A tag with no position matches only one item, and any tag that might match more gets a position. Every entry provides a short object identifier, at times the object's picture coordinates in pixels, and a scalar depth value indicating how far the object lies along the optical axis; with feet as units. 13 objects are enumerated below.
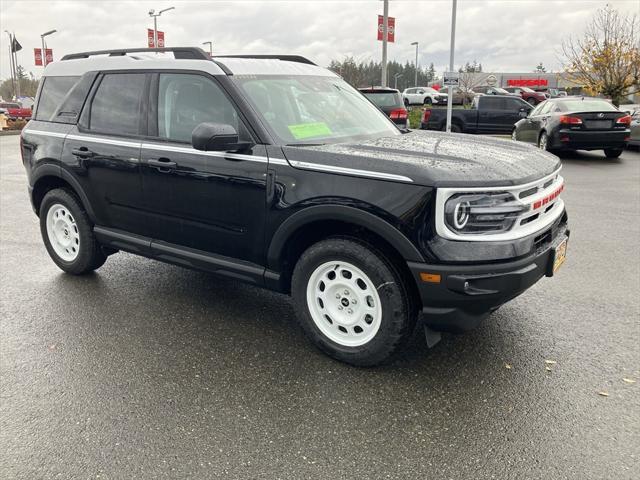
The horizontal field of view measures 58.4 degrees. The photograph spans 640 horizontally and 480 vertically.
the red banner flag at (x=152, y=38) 114.42
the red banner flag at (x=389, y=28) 77.41
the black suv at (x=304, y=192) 9.96
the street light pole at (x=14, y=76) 179.32
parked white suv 146.10
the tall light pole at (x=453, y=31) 74.13
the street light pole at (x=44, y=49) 128.42
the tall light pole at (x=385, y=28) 74.90
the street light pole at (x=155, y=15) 124.64
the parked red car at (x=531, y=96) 132.26
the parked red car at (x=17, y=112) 135.83
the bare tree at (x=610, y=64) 83.66
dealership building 218.59
